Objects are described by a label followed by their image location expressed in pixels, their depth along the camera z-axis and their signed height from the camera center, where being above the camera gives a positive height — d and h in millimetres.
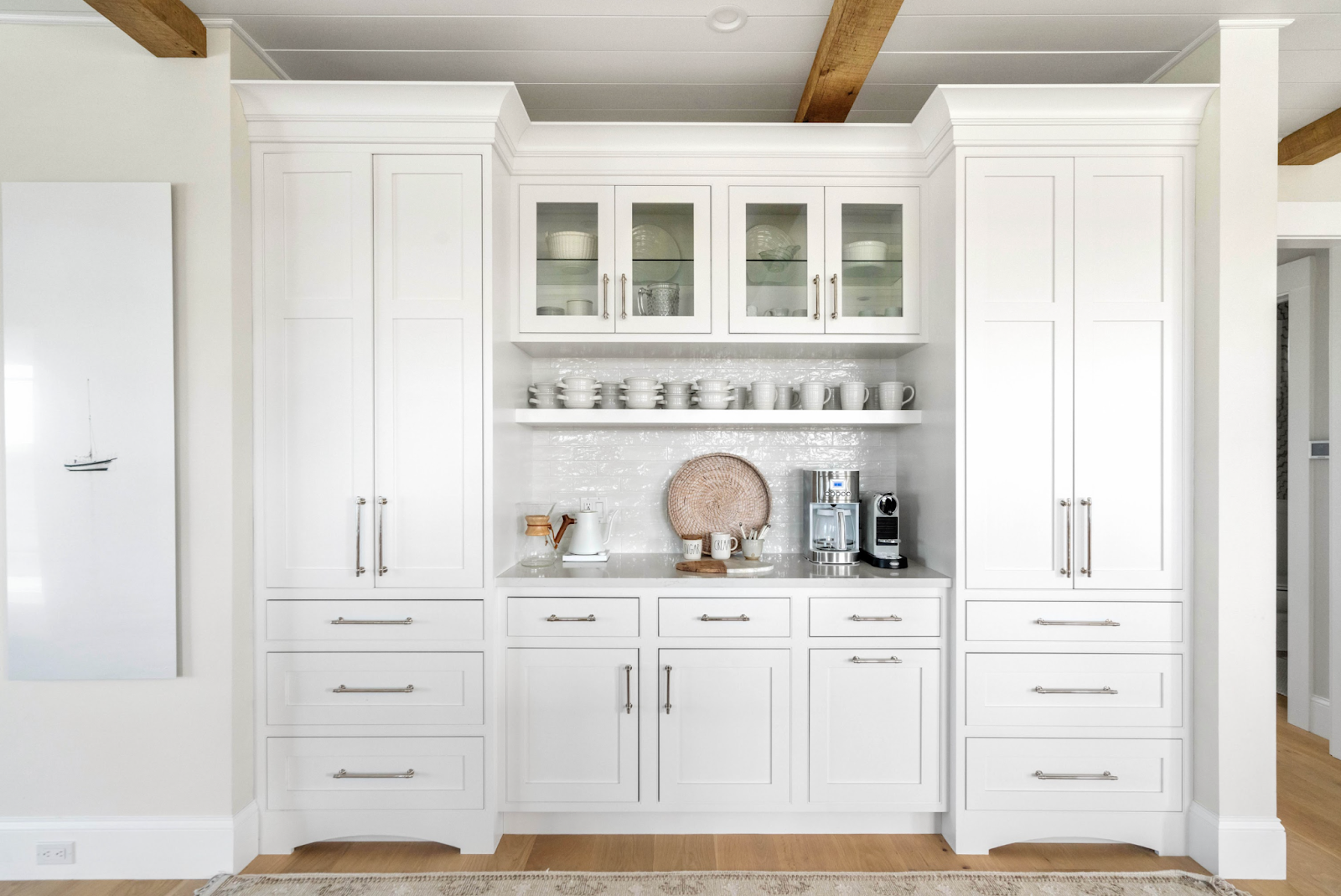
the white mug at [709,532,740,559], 2756 -378
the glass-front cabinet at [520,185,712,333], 2607 +670
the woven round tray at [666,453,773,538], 2945 -208
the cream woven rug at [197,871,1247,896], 2160 -1322
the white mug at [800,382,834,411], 2781 +192
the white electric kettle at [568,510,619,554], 2768 -345
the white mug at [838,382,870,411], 2764 +193
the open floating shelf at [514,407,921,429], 2676 +104
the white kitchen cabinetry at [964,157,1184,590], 2350 +244
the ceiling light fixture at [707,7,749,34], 2201 +1308
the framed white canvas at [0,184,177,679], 2184 +80
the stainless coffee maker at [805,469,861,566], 2695 -269
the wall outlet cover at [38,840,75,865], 2232 -1262
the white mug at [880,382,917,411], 2746 +194
